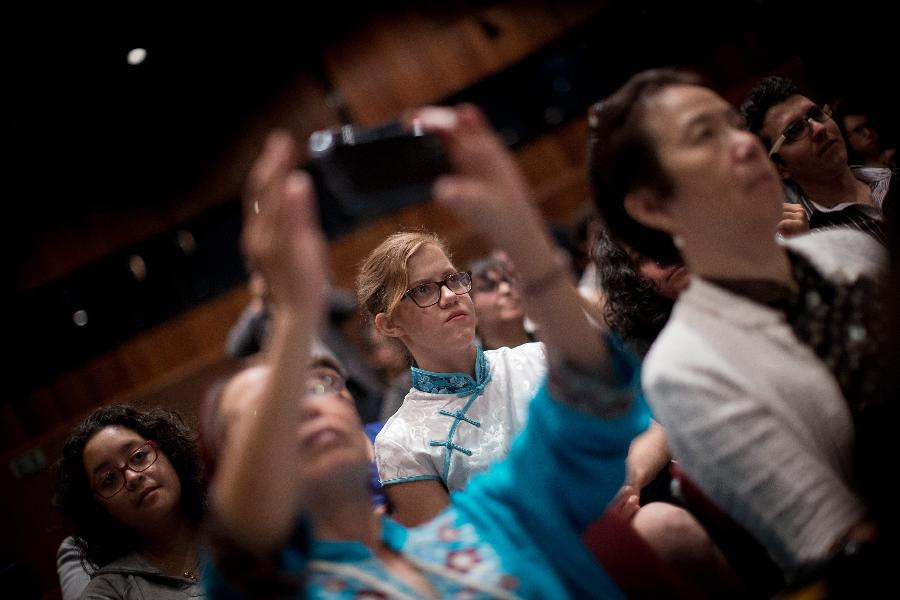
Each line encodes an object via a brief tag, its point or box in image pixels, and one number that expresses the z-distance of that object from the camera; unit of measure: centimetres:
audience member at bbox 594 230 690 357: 173
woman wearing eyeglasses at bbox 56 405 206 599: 173
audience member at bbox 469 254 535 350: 220
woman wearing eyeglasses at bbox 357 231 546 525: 154
